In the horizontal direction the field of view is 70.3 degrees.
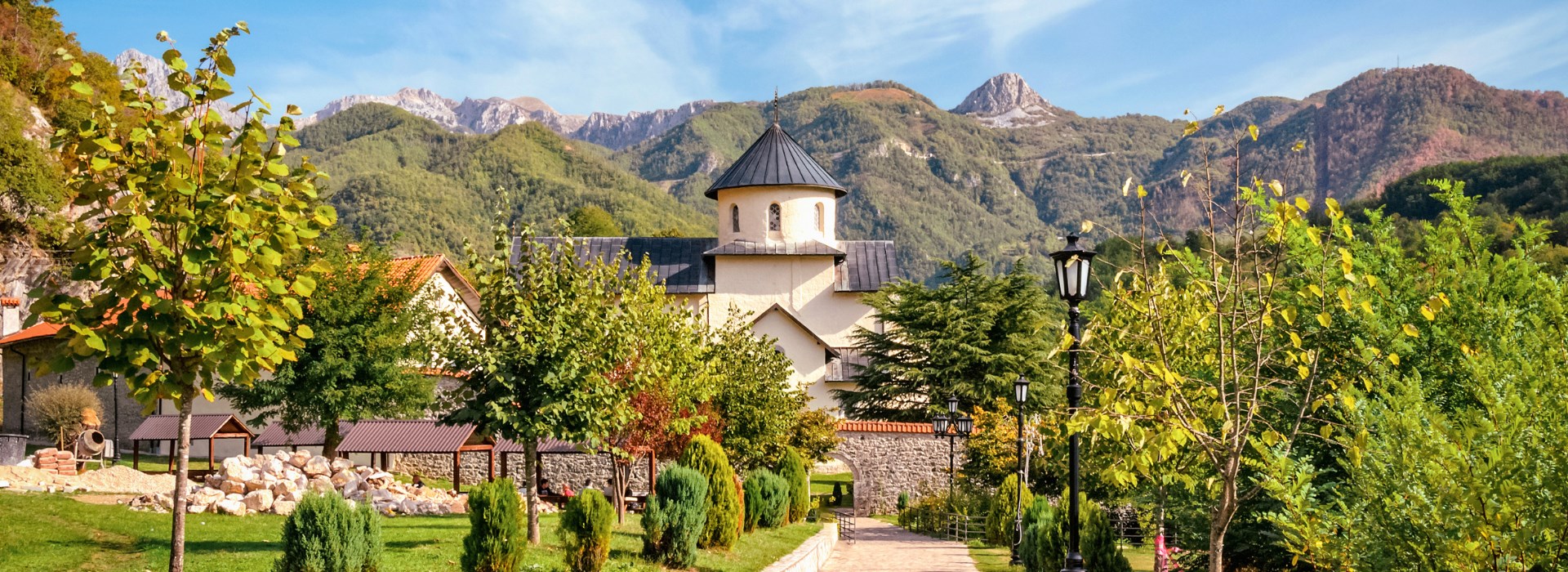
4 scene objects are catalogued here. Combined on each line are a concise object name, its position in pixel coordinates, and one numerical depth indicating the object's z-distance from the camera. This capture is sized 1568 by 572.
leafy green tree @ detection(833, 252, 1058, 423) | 31.91
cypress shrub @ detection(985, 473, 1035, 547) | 19.20
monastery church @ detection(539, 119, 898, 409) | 40.31
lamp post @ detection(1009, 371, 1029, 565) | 17.33
